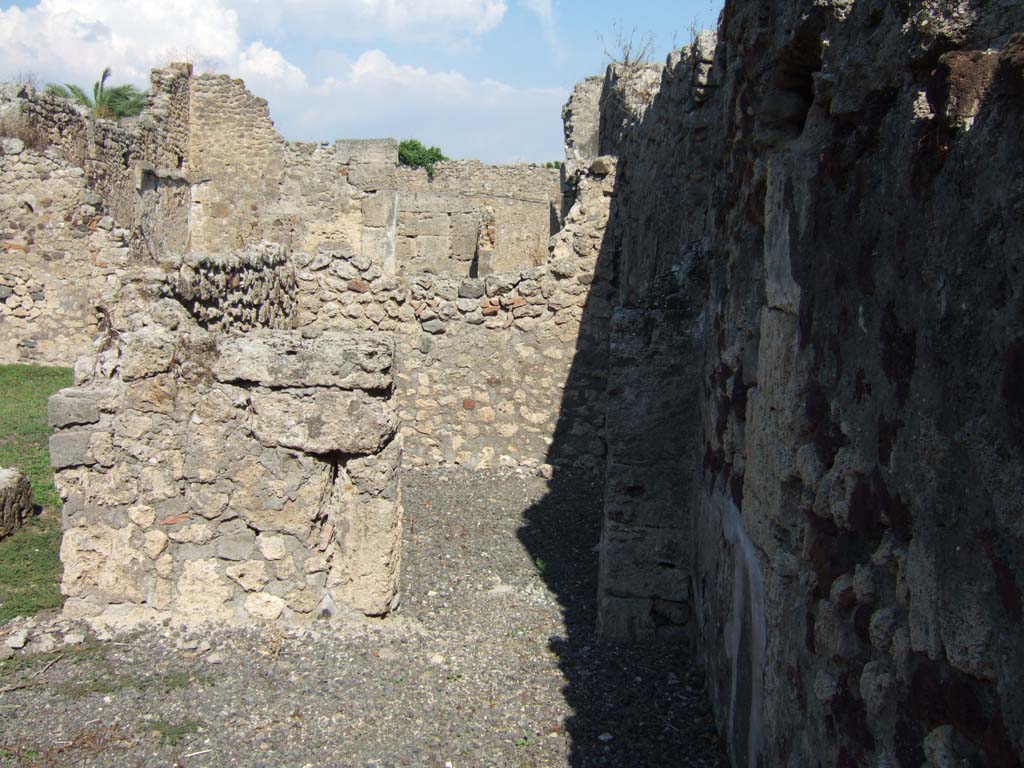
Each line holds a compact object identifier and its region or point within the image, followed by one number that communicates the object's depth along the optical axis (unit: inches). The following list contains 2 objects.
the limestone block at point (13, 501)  203.0
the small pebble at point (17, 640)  152.5
